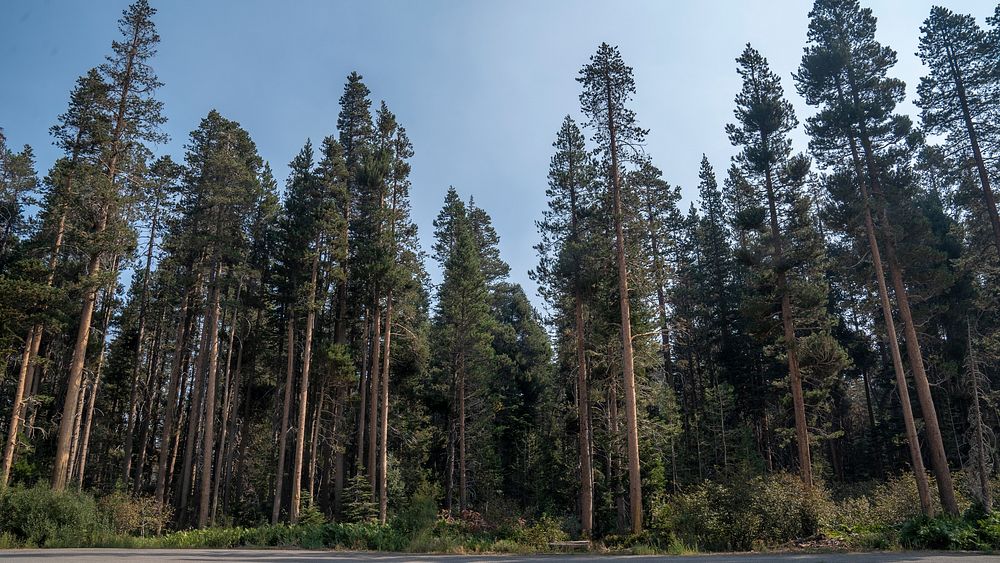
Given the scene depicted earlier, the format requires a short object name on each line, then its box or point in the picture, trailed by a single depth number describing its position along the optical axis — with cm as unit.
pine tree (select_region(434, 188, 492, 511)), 3278
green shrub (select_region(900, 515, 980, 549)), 1263
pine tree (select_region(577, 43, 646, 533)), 2079
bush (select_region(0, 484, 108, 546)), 1727
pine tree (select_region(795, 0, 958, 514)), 2030
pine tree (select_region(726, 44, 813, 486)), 2189
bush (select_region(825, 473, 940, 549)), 1395
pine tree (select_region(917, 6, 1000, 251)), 2086
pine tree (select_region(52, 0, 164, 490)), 2194
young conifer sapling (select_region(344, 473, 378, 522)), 2369
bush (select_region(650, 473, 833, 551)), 1459
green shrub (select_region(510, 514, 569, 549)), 1652
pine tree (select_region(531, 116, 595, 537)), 2389
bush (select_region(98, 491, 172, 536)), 2088
